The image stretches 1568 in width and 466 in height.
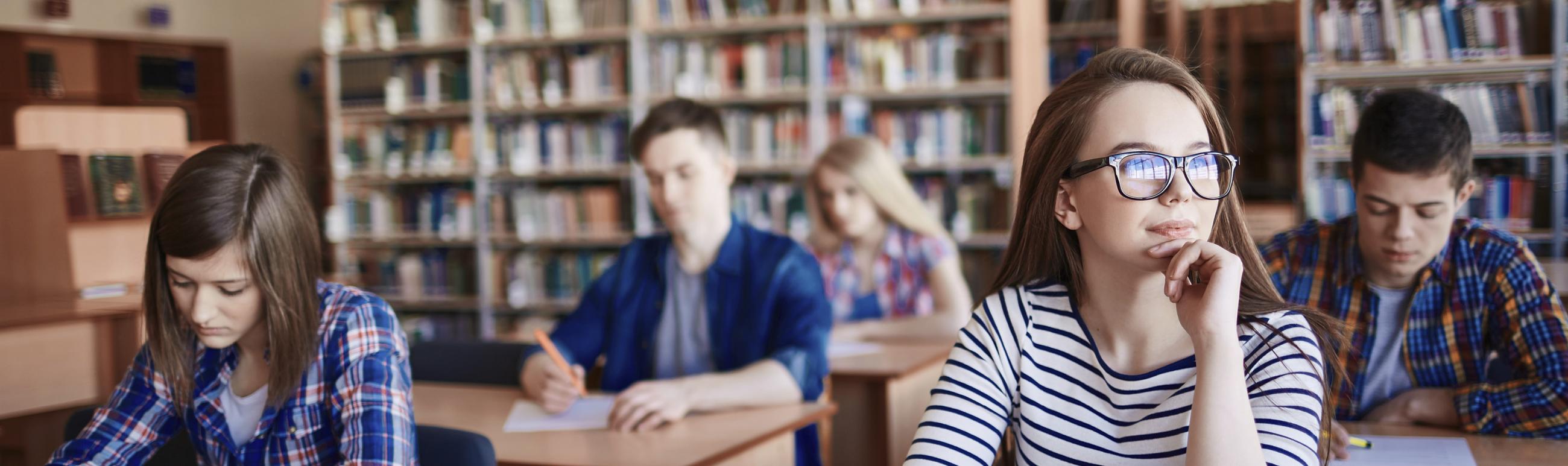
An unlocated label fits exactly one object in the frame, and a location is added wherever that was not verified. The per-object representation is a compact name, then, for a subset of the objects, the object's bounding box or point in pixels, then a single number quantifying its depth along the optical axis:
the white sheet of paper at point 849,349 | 2.99
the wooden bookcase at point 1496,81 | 3.86
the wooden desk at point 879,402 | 2.73
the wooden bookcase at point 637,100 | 4.91
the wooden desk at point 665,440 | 1.74
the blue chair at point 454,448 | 1.49
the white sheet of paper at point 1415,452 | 1.58
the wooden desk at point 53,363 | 2.92
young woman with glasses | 1.14
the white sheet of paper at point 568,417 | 1.98
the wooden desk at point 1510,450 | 1.61
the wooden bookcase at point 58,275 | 2.97
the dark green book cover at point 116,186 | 3.69
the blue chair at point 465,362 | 2.46
